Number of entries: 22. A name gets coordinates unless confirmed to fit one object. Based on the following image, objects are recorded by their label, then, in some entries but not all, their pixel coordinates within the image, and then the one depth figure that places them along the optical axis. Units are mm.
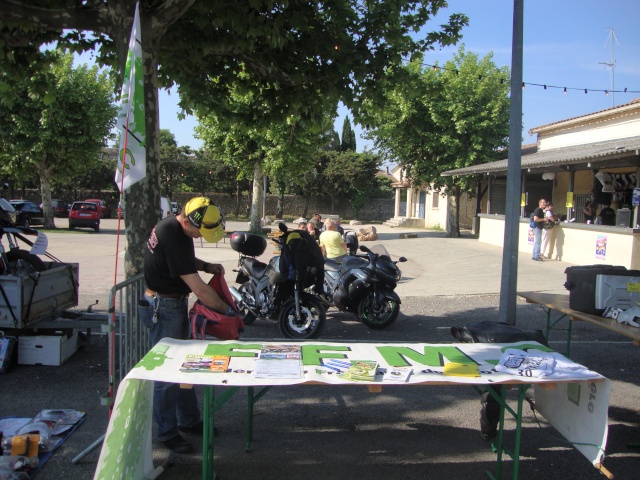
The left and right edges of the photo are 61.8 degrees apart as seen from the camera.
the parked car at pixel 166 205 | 13031
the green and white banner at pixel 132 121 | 4168
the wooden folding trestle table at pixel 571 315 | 4298
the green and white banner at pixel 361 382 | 3145
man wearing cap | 3988
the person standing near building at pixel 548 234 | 17062
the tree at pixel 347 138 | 68250
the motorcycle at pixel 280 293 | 7254
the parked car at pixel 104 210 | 44031
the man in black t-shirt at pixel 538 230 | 16834
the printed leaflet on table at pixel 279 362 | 3270
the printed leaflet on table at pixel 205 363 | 3340
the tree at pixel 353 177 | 52750
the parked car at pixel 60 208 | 44281
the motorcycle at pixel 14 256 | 6868
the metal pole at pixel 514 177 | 6922
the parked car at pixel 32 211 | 31838
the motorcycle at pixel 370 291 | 8031
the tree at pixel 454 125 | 26422
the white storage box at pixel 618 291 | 4750
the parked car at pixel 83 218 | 30875
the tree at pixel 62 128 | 26953
